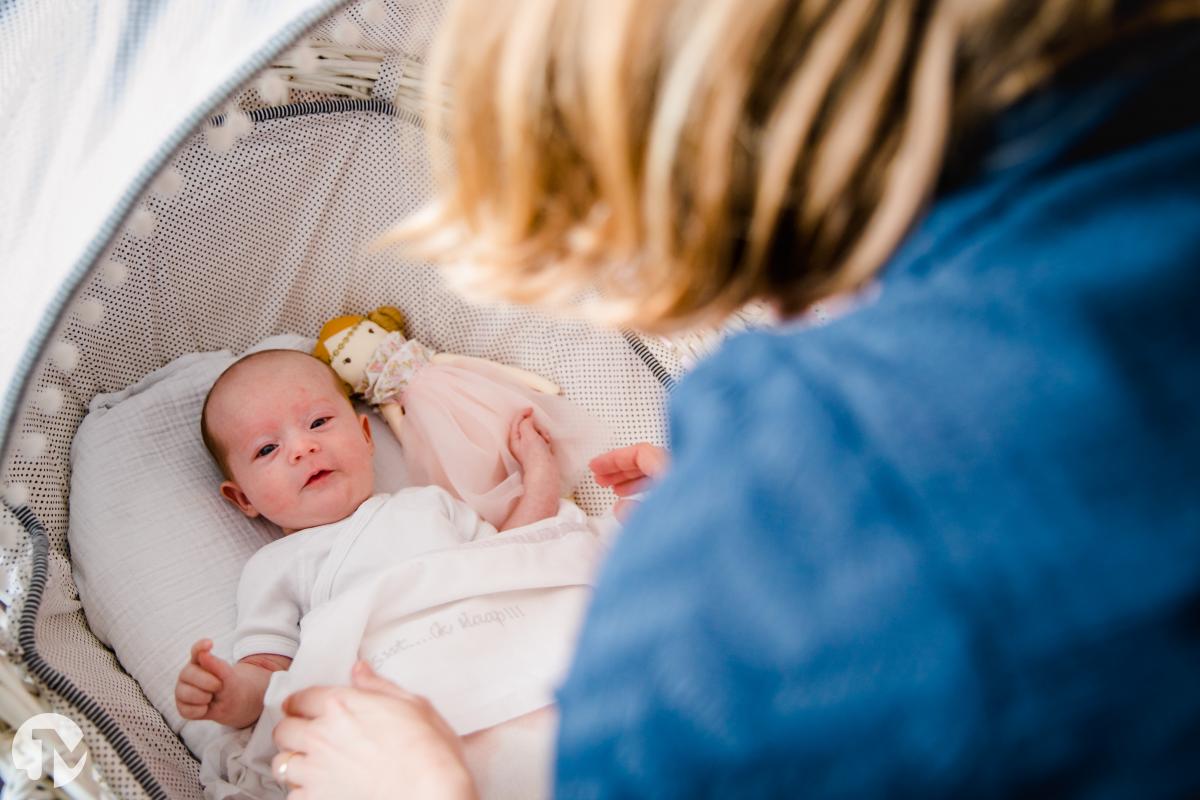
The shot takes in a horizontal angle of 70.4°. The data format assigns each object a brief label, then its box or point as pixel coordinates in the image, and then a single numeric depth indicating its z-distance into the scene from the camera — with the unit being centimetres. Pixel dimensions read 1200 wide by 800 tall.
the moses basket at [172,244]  69
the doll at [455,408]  128
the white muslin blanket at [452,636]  91
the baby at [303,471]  112
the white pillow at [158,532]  105
